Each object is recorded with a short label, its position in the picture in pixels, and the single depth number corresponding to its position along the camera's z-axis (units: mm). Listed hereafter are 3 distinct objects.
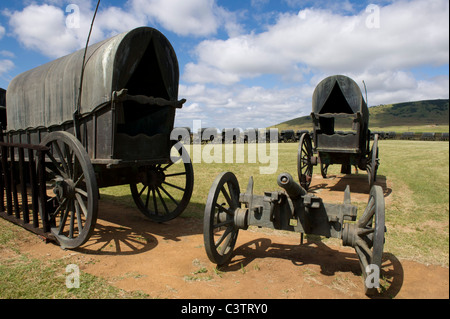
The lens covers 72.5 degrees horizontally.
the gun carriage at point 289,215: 3352
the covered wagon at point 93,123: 4430
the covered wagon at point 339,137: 8234
